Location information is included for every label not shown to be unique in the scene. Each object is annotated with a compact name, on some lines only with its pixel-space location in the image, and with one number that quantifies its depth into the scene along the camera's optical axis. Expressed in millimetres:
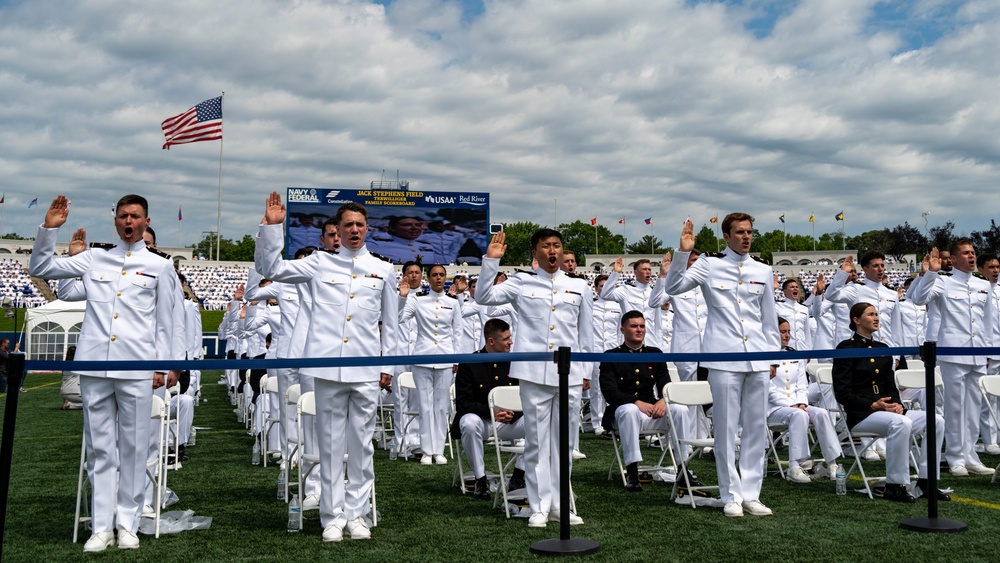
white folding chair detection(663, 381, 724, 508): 6945
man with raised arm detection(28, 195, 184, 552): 5295
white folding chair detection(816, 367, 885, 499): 6945
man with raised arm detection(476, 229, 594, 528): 5953
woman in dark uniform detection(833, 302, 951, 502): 6816
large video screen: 38281
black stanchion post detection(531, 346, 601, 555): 4961
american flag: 31938
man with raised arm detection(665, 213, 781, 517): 6316
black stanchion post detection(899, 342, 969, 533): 5488
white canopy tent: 20906
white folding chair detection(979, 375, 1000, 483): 7664
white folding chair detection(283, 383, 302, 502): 6535
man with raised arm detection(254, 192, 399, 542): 5547
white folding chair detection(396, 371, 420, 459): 9742
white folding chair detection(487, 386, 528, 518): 6648
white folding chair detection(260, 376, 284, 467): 8793
